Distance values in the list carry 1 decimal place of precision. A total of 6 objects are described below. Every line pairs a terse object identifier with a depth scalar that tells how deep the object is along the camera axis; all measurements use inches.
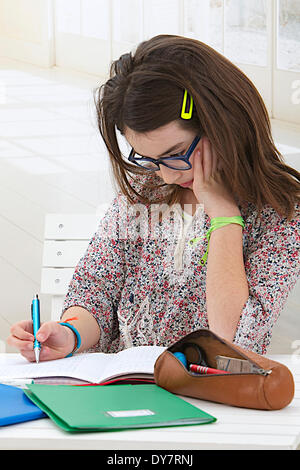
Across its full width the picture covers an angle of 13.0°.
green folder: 77.3
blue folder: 78.6
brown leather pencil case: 79.9
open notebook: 87.1
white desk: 75.9
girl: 99.1
